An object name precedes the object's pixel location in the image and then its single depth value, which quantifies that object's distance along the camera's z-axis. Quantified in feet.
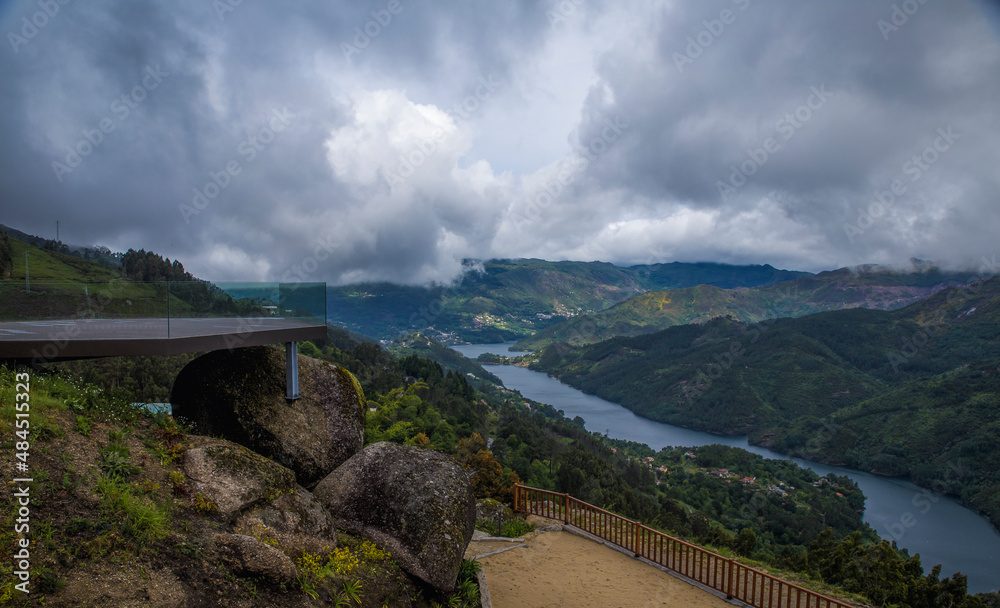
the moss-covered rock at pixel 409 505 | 27.32
